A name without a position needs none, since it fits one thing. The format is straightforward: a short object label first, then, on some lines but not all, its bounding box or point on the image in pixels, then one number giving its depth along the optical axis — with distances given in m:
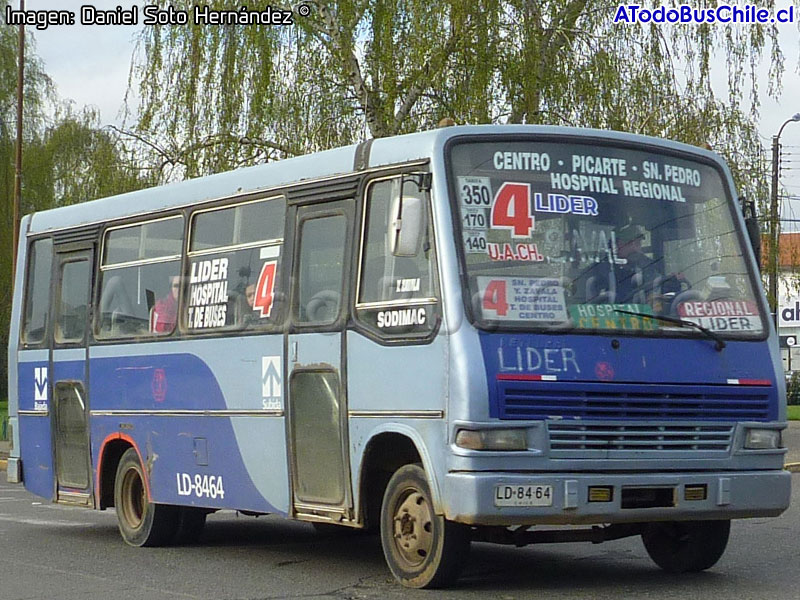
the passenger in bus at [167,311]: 12.66
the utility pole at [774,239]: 24.27
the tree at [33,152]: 42.84
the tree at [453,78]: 21.53
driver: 9.73
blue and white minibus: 9.23
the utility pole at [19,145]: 30.42
